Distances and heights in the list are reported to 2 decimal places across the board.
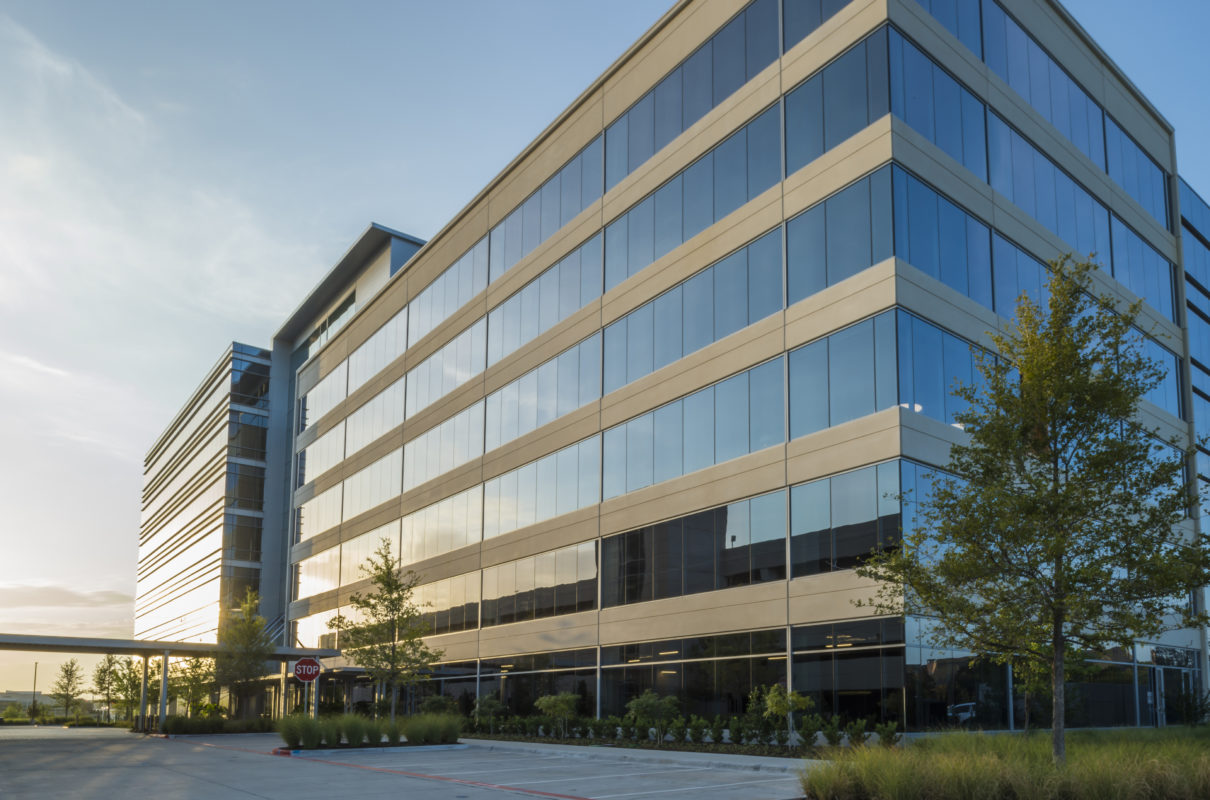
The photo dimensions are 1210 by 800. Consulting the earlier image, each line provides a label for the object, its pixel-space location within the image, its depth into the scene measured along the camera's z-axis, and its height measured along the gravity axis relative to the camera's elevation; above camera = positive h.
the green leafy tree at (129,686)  82.31 -8.68
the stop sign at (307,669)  32.72 -2.87
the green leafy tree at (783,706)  26.64 -3.12
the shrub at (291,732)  30.64 -4.47
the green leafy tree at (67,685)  95.06 -9.87
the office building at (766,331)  27.42 +8.14
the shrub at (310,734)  30.66 -4.53
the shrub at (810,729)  25.80 -3.59
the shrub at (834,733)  24.92 -3.58
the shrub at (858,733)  24.50 -3.51
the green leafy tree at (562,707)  35.81 -4.33
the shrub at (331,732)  30.81 -4.50
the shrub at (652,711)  31.41 -3.88
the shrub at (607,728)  33.38 -4.71
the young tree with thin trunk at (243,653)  55.25 -3.97
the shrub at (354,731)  30.67 -4.43
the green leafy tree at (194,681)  62.09 -6.32
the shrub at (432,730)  32.78 -4.73
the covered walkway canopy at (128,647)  47.00 -3.40
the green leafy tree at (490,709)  41.44 -5.15
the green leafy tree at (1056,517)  17.09 +1.13
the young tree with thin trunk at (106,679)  93.50 -9.22
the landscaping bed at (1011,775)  12.38 -2.40
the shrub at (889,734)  23.89 -3.44
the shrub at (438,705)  46.24 -5.57
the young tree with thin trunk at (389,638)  40.56 -2.35
